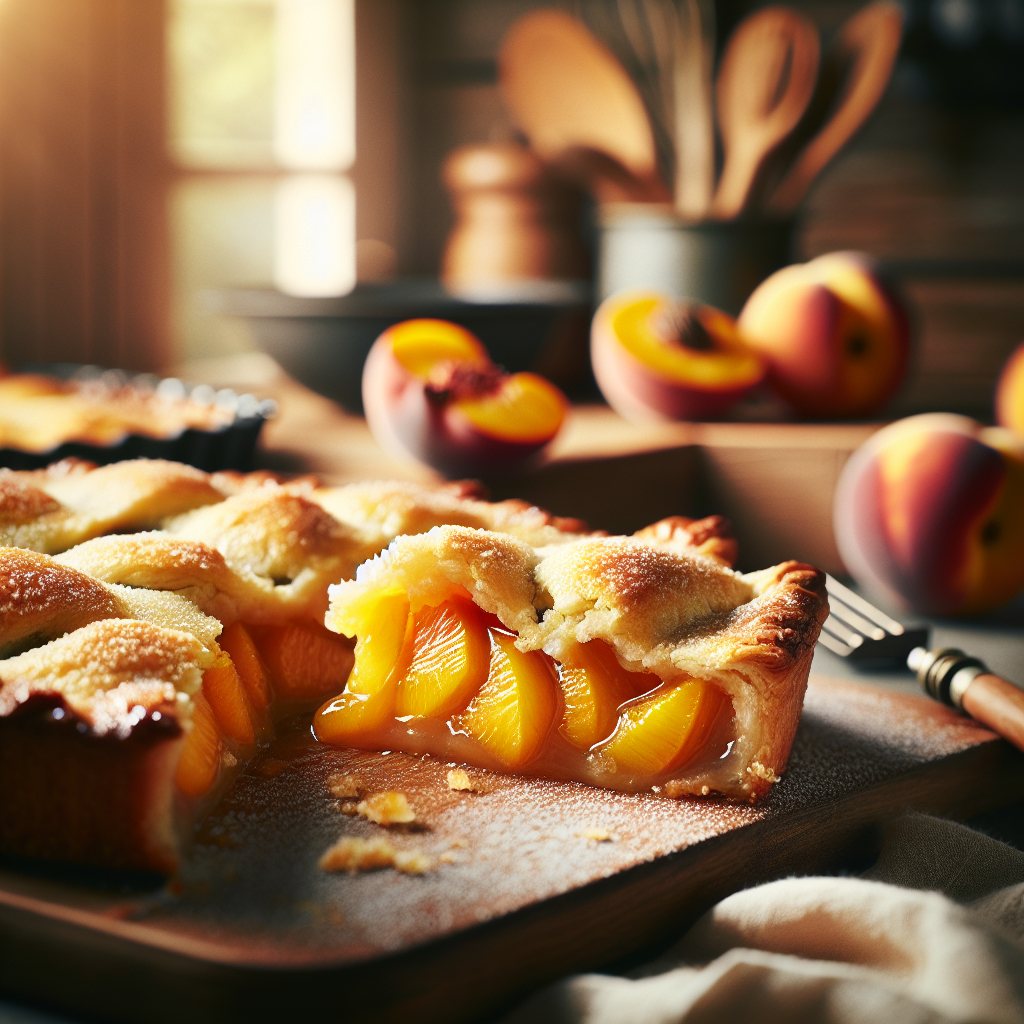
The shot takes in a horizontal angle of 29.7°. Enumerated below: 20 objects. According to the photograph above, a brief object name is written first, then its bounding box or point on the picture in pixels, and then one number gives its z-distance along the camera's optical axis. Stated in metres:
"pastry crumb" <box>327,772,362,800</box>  0.49
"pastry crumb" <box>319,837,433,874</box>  0.46
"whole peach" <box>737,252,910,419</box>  0.75
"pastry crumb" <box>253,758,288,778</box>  0.50
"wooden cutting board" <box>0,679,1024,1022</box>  0.39
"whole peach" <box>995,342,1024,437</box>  0.73
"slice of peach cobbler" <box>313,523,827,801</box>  0.50
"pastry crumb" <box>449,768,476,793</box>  0.49
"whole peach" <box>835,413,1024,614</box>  0.63
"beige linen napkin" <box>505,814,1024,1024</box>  0.38
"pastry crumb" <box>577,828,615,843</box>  0.47
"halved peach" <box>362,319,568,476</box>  0.65
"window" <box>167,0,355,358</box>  0.99
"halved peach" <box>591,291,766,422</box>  0.74
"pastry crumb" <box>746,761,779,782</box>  0.49
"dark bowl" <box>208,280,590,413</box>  0.73
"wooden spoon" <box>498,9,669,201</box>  0.86
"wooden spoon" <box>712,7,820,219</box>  0.82
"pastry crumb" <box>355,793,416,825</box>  0.48
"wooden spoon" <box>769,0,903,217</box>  0.81
